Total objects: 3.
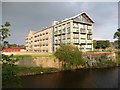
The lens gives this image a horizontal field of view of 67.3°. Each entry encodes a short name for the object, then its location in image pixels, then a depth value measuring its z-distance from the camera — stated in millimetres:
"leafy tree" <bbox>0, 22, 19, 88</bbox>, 5116
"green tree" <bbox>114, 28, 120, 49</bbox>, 27912
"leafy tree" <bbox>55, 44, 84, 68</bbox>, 20708
